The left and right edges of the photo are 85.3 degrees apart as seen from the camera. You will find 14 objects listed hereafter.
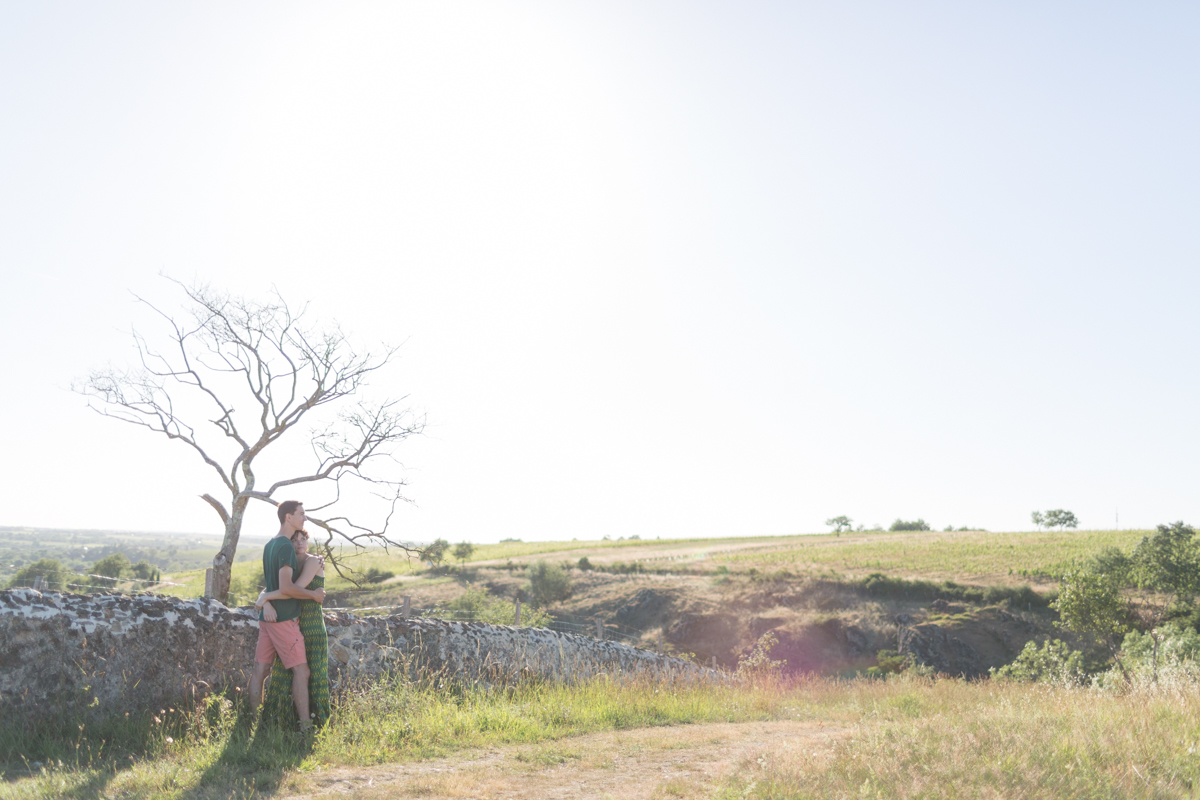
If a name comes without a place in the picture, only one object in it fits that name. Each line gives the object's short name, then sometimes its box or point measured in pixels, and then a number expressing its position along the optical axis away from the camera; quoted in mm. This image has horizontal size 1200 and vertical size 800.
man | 5621
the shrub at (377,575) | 48959
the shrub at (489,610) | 26156
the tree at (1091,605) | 23172
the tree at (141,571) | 47469
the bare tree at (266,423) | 16250
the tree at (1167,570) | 29703
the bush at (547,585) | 43253
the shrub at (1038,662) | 20578
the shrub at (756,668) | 11477
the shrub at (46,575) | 19844
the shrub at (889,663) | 31141
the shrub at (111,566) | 43625
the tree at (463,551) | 58216
